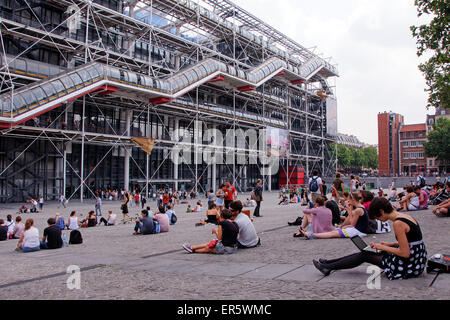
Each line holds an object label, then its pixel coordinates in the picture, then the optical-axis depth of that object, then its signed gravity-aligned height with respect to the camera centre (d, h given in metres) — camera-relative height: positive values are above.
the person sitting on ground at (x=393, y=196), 19.99 -1.23
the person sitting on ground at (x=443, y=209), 10.37 -1.01
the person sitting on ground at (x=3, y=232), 11.63 -1.78
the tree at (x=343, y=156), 91.12 +4.39
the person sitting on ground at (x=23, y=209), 19.95 -1.86
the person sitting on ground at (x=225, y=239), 7.05 -1.25
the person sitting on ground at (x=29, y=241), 8.96 -1.59
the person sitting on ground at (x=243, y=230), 7.30 -1.12
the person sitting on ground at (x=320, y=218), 7.86 -0.95
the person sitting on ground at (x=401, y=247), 4.21 -0.84
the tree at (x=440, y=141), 68.25 +5.99
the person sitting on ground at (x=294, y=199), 28.17 -1.90
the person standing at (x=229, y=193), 12.49 -0.63
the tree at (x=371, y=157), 111.81 +5.04
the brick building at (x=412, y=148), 86.00 +5.95
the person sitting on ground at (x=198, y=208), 21.63 -1.95
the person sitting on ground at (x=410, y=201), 13.04 -0.96
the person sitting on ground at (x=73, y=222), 12.89 -1.64
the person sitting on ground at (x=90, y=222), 15.34 -1.96
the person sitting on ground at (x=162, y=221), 11.97 -1.49
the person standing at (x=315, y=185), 12.30 -0.37
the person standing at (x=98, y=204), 18.44 -1.48
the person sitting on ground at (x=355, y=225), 7.59 -1.07
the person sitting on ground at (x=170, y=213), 14.68 -1.54
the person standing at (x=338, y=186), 12.55 -0.41
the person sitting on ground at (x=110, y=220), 15.96 -1.95
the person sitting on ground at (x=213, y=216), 12.12 -1.35
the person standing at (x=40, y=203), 21.35 -1.65
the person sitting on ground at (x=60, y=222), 12.99 -1.66
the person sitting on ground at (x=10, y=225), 12.46 -1.72
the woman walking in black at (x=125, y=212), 16.91 -1.73
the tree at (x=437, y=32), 14.72 +6.02
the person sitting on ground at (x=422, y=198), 13.23 -0.87
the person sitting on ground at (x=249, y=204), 24.22 -1.93
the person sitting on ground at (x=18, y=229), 11.95 -1.74
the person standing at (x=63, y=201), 22.43 -1.58
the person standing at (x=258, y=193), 13.69 -0.69
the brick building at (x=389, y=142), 90.25 +7.85
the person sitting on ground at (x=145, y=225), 11.57 -1.57
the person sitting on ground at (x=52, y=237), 9.20 -1.56
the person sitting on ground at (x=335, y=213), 9.39 -1.01
